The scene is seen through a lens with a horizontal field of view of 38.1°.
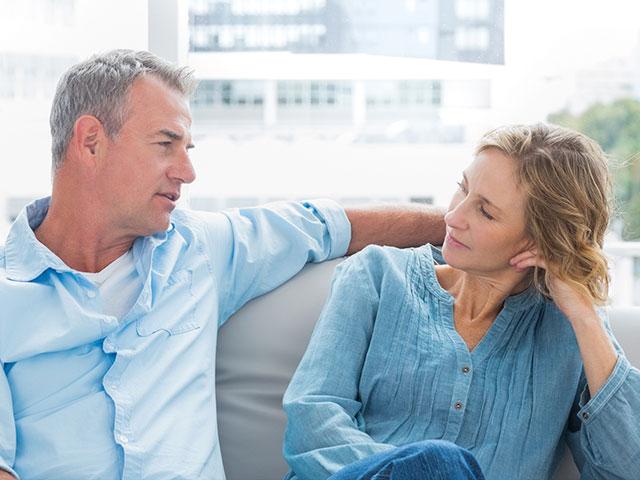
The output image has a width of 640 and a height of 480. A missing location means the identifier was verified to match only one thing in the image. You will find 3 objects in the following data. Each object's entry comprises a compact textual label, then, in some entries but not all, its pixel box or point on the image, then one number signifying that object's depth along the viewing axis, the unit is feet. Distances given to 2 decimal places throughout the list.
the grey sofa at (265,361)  6.01
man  5.38
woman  5.24
